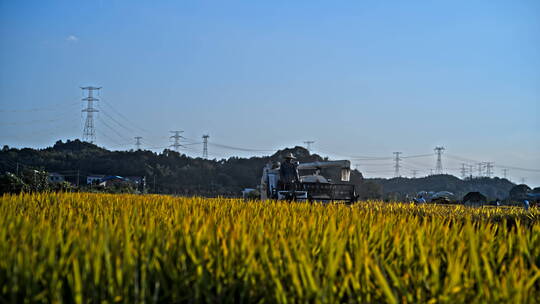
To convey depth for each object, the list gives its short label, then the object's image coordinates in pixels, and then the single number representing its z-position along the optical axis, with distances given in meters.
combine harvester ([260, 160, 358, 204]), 18.22
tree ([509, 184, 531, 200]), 84.25
